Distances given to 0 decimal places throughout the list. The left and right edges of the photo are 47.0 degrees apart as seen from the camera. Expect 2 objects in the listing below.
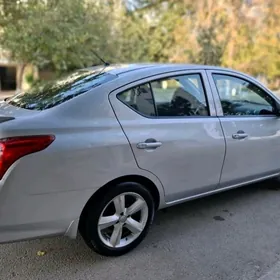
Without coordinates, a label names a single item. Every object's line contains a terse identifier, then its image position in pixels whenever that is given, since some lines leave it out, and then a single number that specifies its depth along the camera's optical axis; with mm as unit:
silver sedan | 2162
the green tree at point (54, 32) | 9500
